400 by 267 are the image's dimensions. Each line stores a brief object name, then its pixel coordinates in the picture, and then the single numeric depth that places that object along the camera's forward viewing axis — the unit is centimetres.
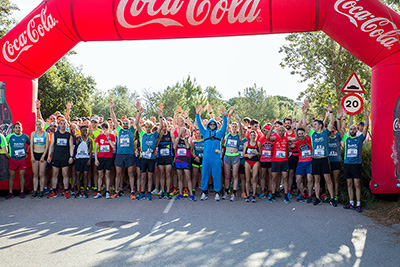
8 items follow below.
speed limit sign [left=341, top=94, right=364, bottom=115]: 912
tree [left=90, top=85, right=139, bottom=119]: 5975
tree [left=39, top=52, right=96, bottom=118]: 2733
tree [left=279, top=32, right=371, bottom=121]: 2331
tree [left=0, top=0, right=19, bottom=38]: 2247
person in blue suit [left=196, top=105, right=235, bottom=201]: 974
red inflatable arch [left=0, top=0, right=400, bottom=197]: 805
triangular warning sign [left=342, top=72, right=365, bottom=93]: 927
